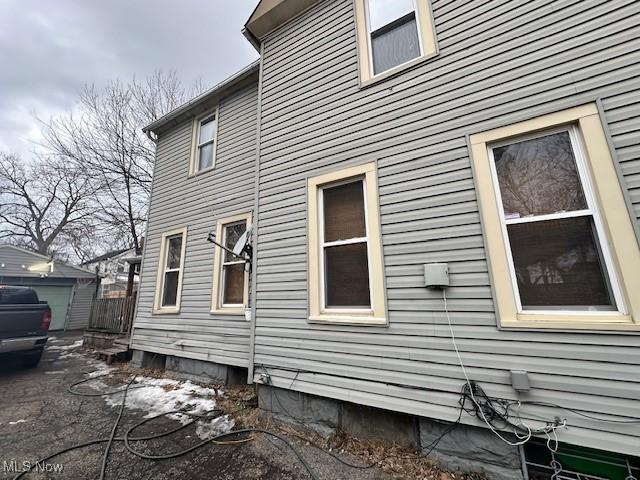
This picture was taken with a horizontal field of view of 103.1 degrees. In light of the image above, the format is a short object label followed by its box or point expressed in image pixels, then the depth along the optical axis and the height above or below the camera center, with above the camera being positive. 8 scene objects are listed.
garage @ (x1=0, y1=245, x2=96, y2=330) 12.90 +1.36
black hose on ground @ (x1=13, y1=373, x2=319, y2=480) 2.76 -1.67
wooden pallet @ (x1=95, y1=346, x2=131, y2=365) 6.92 -1.31
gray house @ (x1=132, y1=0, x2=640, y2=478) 2.15 +0.89
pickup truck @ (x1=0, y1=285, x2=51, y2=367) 5.82 -0.35
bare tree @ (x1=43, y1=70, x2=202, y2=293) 11.94 +7.68
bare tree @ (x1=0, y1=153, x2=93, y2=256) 18.06 +7.23
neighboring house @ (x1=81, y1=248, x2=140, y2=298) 20.89 +3.44
